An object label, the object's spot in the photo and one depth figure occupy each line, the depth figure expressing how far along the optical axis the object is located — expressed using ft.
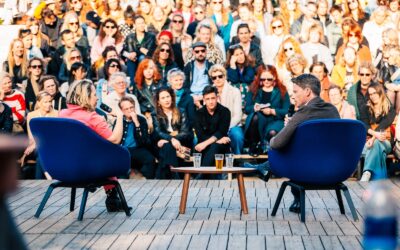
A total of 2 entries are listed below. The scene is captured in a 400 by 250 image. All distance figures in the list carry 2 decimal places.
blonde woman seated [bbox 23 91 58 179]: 35.86
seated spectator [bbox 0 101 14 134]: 36.04
